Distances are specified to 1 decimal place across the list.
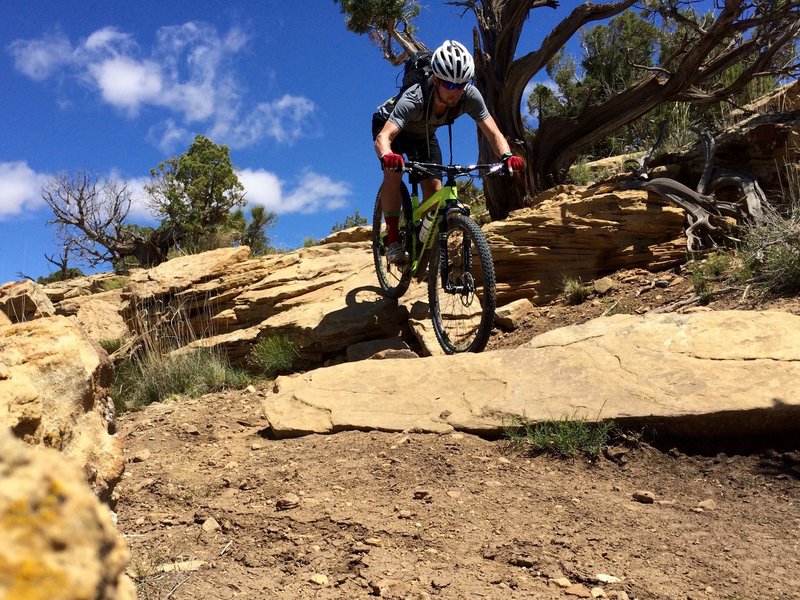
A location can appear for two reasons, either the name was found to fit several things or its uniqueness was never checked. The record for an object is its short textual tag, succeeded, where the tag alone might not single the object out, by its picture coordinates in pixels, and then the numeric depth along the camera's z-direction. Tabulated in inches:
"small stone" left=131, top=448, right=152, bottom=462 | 160.2
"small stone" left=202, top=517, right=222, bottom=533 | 111.3
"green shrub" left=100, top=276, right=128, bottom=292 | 520.2
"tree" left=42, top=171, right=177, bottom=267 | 783.1
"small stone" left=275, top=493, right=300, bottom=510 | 118.7
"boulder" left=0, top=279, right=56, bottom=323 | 268.5
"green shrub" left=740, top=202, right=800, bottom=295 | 190.1
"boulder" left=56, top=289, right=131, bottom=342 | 342.3
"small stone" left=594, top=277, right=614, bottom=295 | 243.6
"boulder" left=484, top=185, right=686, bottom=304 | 253.9
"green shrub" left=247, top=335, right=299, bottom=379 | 243.6
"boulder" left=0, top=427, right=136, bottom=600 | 22.8
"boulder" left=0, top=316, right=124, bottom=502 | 71.2
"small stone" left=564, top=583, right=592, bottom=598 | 85.4
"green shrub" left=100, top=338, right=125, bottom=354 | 309.3
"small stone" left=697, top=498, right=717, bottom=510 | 115.0
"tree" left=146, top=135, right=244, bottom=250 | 790.5
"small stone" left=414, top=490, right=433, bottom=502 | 119.8
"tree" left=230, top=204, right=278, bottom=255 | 798.0
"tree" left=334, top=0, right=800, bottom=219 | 323.0
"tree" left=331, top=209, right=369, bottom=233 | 691.0
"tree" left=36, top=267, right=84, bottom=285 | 816.1
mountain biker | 191.0
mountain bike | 190.2
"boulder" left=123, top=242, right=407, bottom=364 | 248.5
